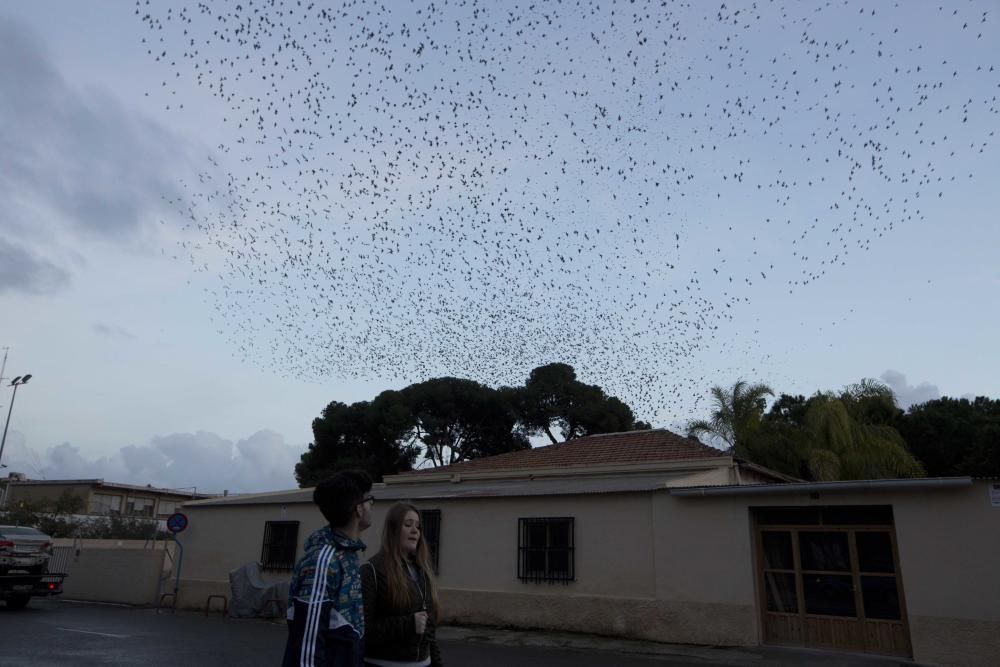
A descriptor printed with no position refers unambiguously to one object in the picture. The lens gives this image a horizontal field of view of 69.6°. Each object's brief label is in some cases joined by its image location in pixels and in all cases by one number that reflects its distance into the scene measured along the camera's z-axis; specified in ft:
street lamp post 137.28
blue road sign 67.36
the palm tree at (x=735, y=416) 86.74
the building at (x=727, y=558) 36.63
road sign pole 69.60
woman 11.16
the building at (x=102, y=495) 160.25
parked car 56.13
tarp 59.62
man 9.52
